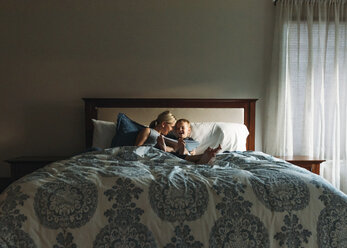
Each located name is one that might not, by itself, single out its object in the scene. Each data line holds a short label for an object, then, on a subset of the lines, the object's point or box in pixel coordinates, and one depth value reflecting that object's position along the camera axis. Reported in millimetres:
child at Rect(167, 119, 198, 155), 3004
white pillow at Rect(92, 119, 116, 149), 3283
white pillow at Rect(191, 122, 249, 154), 3254
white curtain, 3621
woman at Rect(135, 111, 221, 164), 2359
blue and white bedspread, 1505
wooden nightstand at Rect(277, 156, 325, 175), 3277
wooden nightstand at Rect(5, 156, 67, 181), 3244
